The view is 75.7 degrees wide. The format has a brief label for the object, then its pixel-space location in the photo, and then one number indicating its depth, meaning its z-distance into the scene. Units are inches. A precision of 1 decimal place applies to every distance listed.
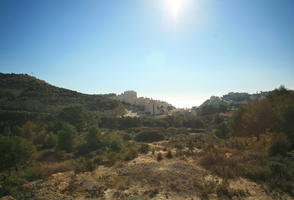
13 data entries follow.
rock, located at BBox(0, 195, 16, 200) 354.6
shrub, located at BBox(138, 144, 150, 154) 834.8
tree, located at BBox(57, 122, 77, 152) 1143.0
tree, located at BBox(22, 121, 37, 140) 1313.4
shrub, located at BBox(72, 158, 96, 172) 585.5
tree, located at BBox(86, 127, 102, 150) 1214.9
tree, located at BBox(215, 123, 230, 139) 1315.2
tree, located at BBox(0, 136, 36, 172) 616.7
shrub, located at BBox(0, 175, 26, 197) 382.8
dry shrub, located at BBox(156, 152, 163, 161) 674.3
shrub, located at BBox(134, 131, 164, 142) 1533.0
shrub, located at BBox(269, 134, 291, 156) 624.4
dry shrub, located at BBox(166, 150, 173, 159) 705.0
